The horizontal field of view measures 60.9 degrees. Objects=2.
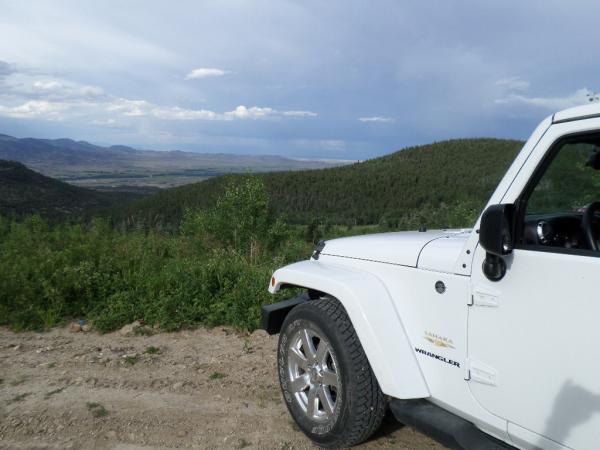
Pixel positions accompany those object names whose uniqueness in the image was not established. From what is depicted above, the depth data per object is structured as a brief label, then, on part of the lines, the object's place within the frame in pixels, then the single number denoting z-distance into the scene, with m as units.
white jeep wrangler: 2.06
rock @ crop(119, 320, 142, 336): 5.37
